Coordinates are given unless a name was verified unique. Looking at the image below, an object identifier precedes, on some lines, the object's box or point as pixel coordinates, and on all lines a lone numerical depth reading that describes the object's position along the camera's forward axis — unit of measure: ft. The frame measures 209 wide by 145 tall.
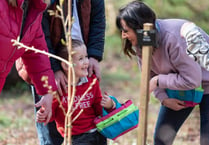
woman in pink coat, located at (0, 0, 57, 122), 15.19
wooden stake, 13.67
